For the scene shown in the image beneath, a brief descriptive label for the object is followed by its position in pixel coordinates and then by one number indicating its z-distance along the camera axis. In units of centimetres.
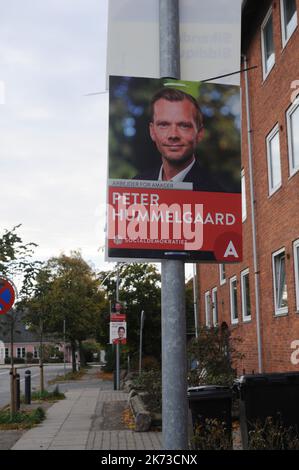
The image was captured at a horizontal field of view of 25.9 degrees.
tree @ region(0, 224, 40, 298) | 1443
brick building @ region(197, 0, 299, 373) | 1395
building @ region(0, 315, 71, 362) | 10401
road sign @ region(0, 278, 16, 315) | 1269
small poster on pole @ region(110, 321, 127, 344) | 2681
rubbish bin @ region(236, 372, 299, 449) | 747
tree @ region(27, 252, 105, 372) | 4150
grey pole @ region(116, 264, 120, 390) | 2667
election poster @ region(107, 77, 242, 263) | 480
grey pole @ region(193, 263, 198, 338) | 2848
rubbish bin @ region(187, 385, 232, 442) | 810
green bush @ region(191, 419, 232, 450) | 688
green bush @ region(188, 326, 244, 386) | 1460
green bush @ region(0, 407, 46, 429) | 1334
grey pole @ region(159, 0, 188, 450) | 444
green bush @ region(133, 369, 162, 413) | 1379
